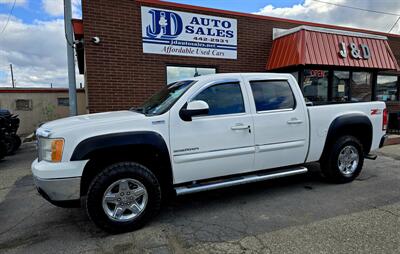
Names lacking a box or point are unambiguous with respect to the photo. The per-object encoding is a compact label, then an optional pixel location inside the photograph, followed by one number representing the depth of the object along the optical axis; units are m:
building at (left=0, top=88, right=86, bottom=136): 14.64
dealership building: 7.70
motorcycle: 8.67
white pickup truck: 3.27
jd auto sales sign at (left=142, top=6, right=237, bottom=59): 8.09
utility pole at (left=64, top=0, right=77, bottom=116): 7.38
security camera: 7.45
